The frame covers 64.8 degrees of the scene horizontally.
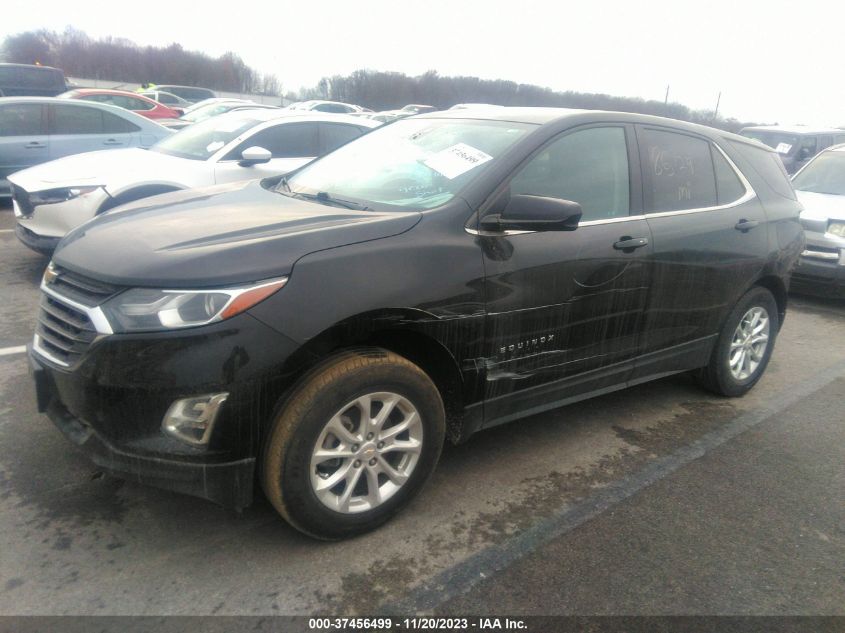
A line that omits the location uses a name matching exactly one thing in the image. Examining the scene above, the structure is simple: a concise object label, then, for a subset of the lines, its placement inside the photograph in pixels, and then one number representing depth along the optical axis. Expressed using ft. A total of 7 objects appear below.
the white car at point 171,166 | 19.07
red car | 51.07
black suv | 7.55
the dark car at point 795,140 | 41.19
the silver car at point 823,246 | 22.98
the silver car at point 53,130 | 28.45
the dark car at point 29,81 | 50.03
